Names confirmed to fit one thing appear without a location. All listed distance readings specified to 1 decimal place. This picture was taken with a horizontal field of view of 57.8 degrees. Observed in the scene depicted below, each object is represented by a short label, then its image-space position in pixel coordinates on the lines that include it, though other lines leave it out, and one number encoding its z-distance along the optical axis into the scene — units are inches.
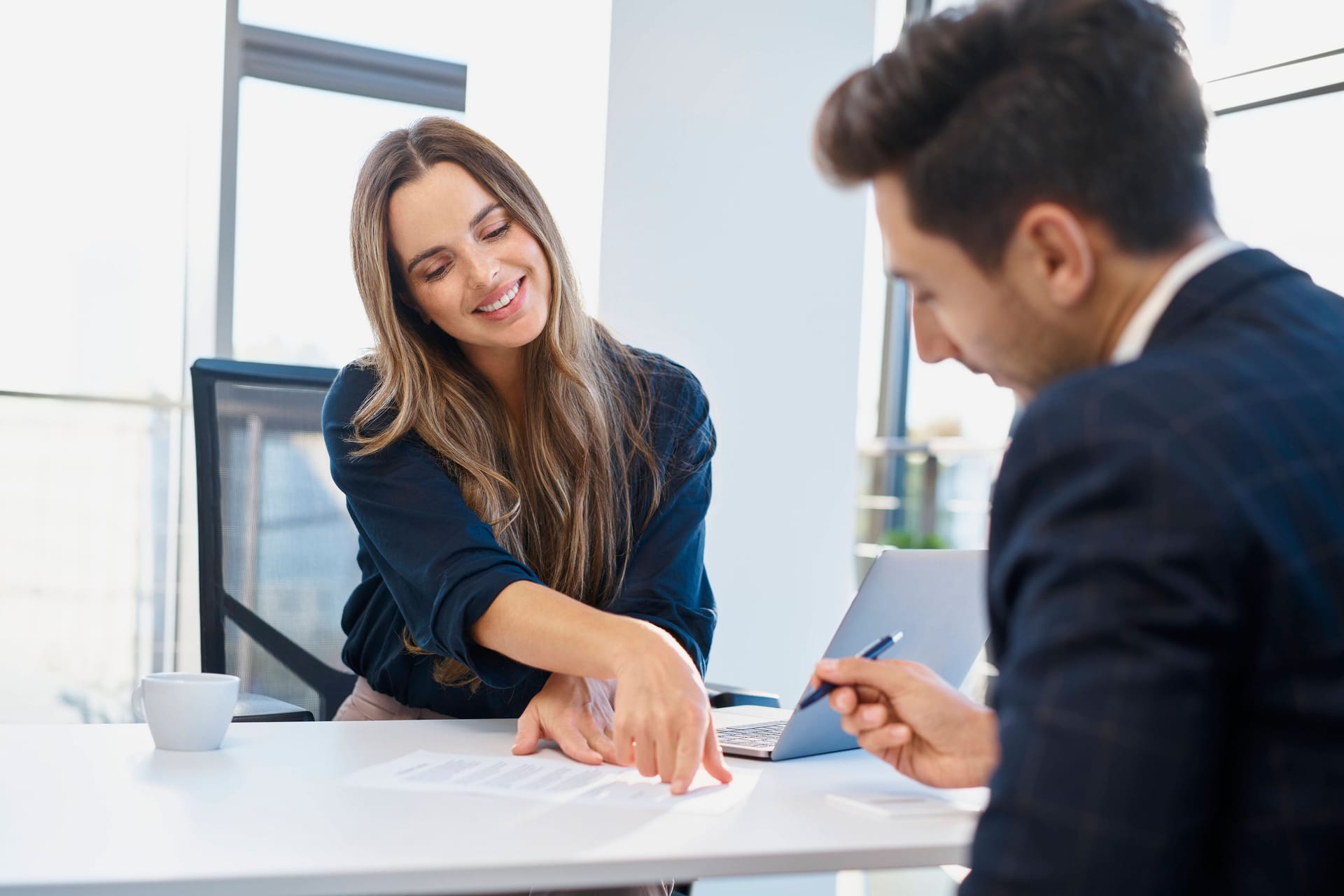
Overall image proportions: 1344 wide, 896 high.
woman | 58.5
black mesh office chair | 77.1
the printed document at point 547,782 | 43.1
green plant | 171.9
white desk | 33.6
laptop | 46.5
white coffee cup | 47.8
